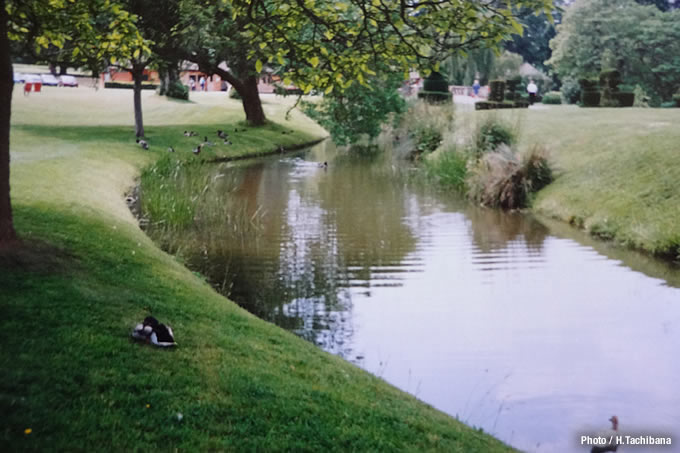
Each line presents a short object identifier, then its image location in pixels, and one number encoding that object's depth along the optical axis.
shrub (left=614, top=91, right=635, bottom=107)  44.50
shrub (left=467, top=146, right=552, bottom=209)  25.27
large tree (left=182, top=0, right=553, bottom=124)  9.08
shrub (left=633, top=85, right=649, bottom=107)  49.44
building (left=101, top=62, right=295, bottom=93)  88.88
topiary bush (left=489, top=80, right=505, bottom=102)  49.43
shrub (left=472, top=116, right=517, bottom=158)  28.23
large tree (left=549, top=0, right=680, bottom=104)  58.44
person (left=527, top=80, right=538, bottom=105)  58.81
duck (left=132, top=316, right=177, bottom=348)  7.44
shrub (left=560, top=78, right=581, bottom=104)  60.97
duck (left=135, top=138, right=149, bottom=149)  32.12
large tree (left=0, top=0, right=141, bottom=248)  9.37
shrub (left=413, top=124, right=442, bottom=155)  37.38
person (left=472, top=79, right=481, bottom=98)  76.19
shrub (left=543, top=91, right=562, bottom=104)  62.97
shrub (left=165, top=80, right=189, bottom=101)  61.76
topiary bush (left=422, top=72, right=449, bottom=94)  54.48
